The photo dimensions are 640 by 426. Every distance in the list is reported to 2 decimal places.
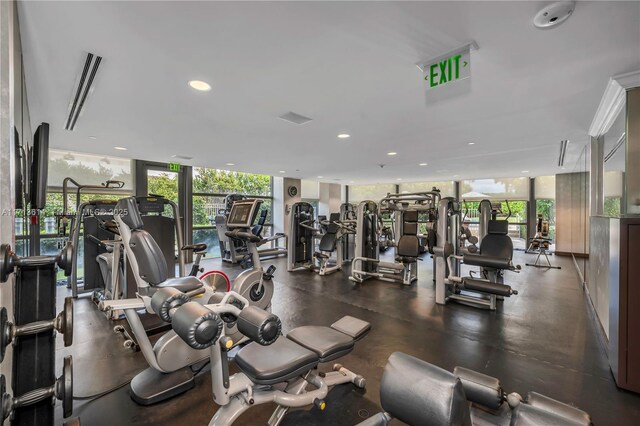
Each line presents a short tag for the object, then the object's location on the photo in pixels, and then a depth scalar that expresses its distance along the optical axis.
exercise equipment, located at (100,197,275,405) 1.93
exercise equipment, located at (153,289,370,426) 1.08
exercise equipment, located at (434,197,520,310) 3.56
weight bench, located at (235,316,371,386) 1.35
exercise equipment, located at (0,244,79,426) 1.15
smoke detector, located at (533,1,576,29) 1.47
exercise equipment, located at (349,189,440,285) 4.70
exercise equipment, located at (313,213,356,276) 6.08
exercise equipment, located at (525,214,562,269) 6.62
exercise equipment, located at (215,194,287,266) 6.57
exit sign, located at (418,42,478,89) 1.91
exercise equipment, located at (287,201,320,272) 6.37
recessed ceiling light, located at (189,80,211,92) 2.42
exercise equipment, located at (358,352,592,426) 0.78
